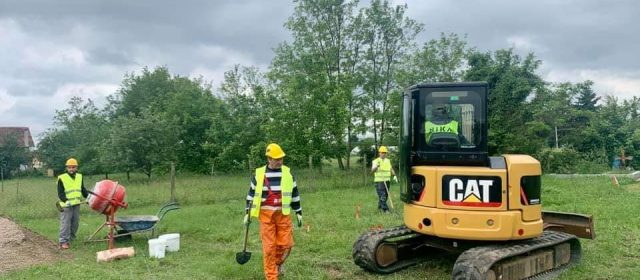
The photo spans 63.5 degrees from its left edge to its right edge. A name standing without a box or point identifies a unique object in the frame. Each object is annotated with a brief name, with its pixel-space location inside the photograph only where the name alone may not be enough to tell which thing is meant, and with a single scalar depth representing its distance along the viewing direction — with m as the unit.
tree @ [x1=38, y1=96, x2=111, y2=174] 33.00
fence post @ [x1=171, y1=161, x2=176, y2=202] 15.08
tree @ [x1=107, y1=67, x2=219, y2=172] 34.28
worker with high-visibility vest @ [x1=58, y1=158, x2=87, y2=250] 9.59
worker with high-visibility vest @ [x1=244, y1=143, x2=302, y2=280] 6.50
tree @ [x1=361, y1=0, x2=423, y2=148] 29.25
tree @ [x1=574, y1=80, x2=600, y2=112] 39.69
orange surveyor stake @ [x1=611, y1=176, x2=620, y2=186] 16.53
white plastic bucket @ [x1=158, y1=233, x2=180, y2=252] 8.79
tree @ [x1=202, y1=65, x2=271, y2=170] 29.62
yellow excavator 6.11
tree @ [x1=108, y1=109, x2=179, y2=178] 25.92
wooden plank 8.30
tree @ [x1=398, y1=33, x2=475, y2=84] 28.92
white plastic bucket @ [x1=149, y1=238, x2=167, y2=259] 8.30
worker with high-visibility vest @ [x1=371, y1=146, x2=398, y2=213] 12.48
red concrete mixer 9.06
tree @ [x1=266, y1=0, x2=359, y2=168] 24.47
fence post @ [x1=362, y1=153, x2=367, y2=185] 19.51
